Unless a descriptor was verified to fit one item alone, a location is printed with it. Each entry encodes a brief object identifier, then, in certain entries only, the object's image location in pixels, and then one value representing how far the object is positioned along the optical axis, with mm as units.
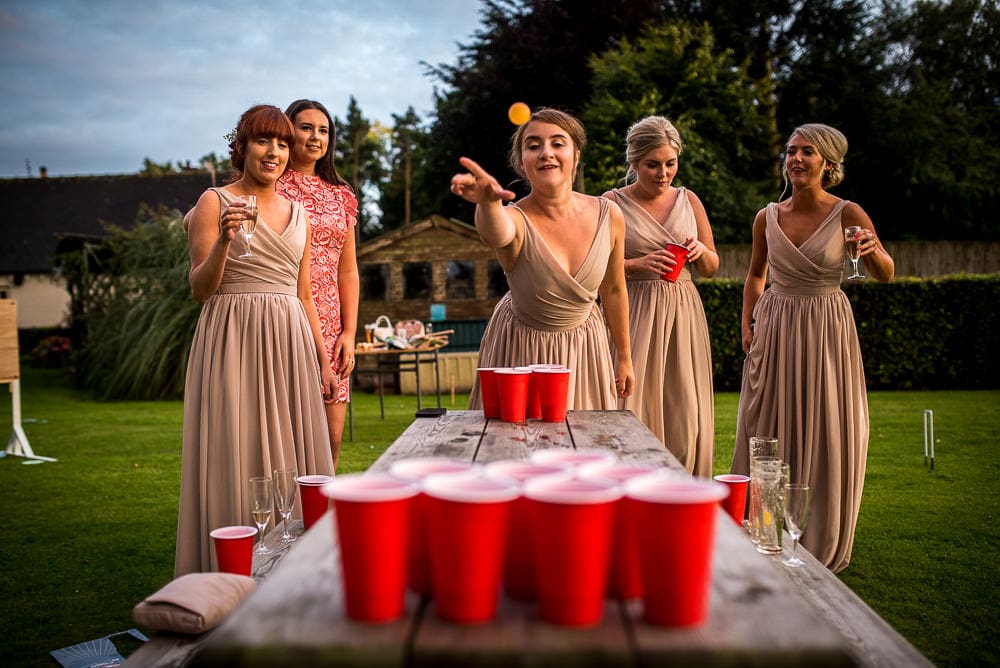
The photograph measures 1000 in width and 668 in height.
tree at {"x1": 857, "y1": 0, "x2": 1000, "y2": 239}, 24906
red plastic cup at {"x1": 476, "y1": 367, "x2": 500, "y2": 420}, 2941
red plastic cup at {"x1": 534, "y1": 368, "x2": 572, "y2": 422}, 2857
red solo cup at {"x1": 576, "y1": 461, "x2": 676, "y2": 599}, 1302
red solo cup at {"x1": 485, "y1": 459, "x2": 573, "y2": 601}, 1321
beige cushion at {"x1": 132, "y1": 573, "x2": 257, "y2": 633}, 2447
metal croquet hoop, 7285
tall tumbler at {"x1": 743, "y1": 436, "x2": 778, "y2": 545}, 2916
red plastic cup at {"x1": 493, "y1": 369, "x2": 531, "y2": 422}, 2826
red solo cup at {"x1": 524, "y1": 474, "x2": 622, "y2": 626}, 1204
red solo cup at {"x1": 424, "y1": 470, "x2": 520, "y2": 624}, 1223
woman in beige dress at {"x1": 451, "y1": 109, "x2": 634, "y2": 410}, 3754
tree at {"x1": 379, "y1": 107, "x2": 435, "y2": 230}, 50562
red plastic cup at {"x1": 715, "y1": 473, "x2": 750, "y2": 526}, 3053
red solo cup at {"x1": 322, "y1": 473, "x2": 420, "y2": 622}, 1227
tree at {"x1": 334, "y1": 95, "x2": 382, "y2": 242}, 57188
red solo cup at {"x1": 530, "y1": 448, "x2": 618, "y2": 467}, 1642
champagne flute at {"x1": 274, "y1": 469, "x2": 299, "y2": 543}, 3193
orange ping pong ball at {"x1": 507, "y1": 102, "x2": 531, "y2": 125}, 3729
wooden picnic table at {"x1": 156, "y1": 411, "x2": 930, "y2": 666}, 1119
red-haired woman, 3889
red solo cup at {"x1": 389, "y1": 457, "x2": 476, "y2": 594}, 1342
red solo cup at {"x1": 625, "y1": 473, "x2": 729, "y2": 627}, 1194
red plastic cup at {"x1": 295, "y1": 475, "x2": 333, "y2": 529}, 2986
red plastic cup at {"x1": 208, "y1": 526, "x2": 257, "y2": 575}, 2939
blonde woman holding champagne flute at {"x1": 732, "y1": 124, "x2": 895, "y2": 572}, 4684
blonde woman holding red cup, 4887
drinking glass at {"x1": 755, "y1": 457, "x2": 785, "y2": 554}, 2850
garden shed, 21078
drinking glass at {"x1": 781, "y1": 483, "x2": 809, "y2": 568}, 2930
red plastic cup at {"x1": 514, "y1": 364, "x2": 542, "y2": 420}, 2938
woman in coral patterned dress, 5113
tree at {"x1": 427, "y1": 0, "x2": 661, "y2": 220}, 25438
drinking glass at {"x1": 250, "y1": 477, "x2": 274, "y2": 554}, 3045
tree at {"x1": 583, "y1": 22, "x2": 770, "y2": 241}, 20438
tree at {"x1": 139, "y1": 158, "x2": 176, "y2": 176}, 69419
